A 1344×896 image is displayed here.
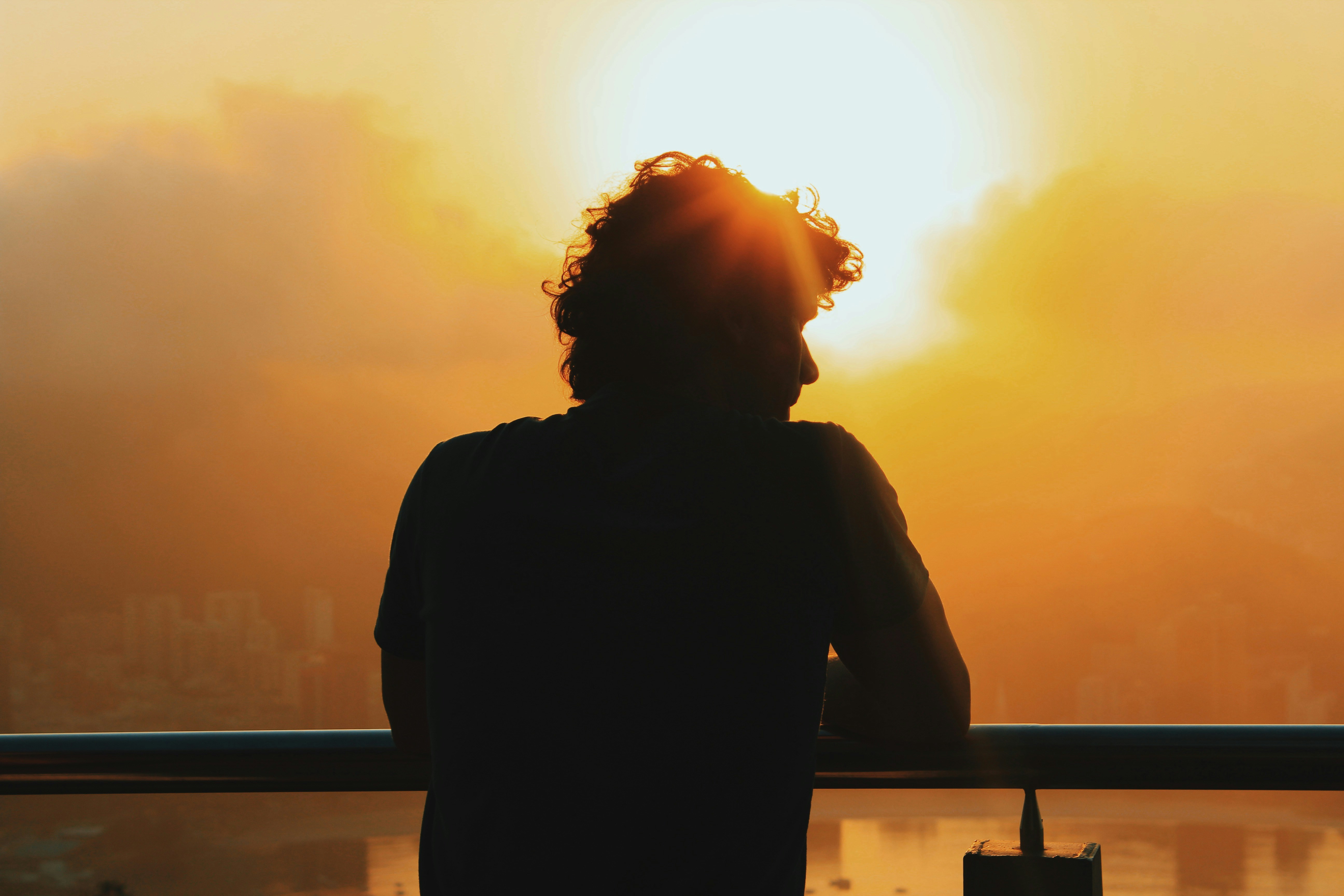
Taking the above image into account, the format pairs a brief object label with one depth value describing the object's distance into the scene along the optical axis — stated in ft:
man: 9.51
